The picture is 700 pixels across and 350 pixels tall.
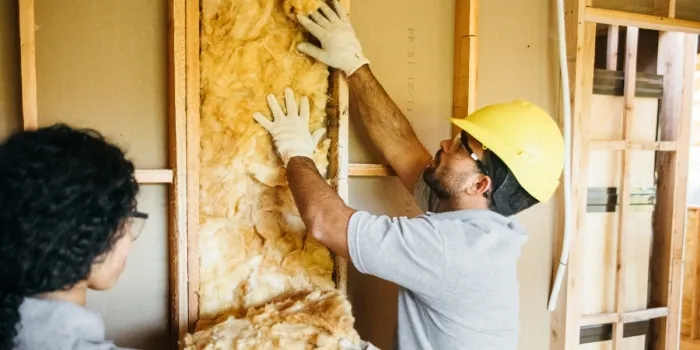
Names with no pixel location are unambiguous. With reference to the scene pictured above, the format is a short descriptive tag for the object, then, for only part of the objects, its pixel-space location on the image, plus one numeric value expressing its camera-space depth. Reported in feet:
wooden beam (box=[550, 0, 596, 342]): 7.89
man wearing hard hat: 4.92
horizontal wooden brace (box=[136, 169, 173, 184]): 5.38
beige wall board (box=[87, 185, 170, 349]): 5.83
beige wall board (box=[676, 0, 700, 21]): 8.69
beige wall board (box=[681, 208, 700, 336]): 15.87
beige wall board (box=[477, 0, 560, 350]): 7.82
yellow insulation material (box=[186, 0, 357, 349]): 5.61
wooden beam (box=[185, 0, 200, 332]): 5.37
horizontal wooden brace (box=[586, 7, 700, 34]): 7.82
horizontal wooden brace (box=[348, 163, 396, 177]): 6.63
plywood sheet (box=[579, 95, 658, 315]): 9.50
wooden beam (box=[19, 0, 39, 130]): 4.81
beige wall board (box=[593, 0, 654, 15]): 8.38
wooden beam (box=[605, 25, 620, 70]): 9.55
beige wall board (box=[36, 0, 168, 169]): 5.38
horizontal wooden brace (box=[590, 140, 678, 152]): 8.59
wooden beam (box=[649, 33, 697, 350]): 9.48
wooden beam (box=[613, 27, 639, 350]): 9.12
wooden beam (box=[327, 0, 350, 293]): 6.15
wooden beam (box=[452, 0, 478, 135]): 6.97
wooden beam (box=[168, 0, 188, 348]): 5.32
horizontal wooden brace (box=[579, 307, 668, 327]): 8.98
